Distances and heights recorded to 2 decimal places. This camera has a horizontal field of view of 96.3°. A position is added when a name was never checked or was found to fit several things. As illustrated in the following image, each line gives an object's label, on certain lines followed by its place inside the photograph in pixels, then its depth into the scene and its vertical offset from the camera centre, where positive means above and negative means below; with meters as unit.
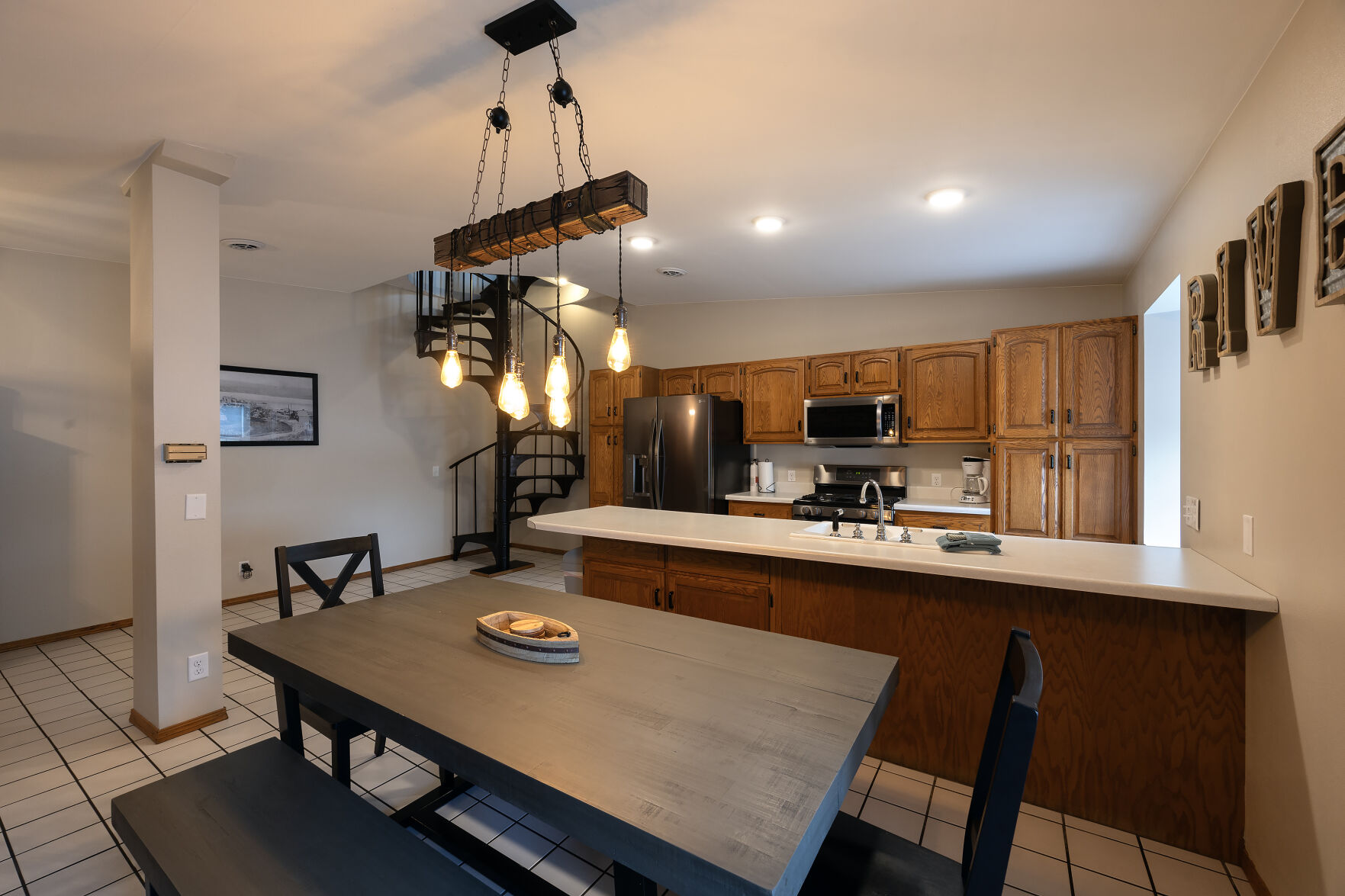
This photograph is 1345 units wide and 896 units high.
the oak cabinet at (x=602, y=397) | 5.85 +0.46
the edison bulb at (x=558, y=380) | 1.87 +0.20
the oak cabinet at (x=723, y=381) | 5.30 +0.55
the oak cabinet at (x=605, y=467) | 5.79 -0.22
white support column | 2.63 +0.10
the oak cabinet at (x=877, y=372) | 4.55 +0.55
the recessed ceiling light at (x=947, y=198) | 2.77 +1.15
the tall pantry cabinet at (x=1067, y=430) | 3.54 +0.07
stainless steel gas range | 4.55 -0.40
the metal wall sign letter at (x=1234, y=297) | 1.87 +0.46
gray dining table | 0.96 -0.61
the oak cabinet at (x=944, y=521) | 4.03 -0.53
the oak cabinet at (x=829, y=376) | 4.78 +0.54
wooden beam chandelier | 1.72 +0.73
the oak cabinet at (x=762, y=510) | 4.84 -0.55
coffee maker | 4.31 -0.28
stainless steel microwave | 4.53 +0.18
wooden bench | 1.19 -0.86
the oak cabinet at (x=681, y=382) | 5.51 +0.58
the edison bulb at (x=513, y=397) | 1.95 +0.16
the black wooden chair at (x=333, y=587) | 1.97 -0.58
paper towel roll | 5.38 -0.28
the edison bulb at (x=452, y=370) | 2.21 +0.28
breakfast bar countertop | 1.79 -0.43
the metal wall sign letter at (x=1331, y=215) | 1.26 +0.49
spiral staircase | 5.92 +0.04
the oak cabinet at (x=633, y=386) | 5.64 +0.55
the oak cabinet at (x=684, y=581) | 2.78 -0.68
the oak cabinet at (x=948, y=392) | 4.21 +0.37
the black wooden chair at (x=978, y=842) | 0.96 -0.76
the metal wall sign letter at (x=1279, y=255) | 1.51 +0.48
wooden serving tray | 1.66 -0.56
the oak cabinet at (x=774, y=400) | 5.00 +0.37
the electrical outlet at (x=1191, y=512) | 2.34 -0.28
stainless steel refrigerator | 5.00 -0.08
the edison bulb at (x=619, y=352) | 2.01 +0.31
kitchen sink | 2.55 -0.42
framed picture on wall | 4.77 +0.32
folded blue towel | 2.32 -0.39
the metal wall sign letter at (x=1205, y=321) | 2.09 +0.43
